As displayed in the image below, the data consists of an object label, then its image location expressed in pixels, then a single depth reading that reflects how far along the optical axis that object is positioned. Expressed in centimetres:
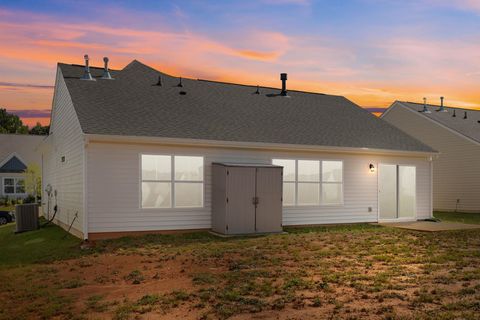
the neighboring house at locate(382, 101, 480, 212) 2738
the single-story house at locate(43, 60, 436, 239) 1495
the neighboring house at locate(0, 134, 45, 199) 4009
